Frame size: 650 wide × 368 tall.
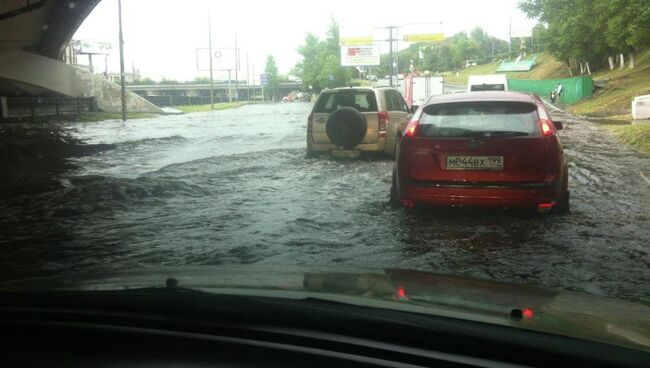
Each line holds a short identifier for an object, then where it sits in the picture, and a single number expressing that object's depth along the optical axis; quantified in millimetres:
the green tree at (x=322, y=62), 49250
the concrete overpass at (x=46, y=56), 23719
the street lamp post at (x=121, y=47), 36219
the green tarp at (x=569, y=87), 43219
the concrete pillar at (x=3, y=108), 33281
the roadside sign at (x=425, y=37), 62344
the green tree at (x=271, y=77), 95250
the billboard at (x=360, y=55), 59881
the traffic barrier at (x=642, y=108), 24281
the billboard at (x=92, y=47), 64250
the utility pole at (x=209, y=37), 67262
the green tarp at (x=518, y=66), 93500
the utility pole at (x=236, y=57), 75438
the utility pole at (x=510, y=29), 108375
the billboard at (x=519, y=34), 108650
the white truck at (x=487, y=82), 25297
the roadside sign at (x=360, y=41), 60906
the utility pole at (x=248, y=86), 100562
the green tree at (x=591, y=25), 33875
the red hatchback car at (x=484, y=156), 6691
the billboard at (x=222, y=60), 75500
